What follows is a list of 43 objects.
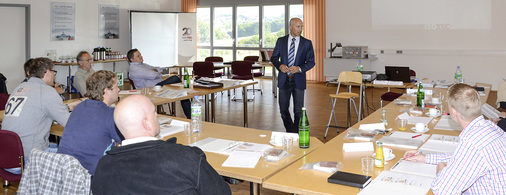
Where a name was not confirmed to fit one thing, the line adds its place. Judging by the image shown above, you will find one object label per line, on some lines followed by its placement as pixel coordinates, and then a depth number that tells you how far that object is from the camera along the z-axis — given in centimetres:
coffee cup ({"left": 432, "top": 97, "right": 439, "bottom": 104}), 500
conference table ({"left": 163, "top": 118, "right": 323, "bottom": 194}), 272
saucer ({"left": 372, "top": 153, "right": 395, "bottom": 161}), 289
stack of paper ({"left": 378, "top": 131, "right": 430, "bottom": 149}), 322
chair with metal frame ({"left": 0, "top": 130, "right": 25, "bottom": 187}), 359
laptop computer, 696
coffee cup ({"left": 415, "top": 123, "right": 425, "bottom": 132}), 367
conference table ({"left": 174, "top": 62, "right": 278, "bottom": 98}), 1066
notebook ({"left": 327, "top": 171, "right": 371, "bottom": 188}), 241
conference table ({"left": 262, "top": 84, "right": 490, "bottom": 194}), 241
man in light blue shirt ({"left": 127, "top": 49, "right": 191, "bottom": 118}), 701
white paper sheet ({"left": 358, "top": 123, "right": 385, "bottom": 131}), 374
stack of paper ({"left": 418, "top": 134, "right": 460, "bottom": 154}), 309
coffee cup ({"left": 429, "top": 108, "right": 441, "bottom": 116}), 429
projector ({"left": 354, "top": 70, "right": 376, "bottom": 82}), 711
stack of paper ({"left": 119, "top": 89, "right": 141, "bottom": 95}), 599
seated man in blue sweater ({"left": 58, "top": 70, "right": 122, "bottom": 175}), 312
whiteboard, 1262
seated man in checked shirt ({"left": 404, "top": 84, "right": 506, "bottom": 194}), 218
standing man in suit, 607
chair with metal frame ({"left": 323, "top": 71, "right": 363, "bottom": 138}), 682
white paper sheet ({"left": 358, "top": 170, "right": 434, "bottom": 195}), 230
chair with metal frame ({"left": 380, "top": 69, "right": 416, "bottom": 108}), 714
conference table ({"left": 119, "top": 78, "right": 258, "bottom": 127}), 567
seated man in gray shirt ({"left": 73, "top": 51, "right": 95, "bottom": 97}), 648
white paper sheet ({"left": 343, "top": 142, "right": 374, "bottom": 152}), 313
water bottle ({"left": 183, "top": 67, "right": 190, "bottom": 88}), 652
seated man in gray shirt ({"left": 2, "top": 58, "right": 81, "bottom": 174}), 388
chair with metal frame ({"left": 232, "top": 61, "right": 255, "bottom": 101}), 1012
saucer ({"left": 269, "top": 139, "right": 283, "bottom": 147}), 332
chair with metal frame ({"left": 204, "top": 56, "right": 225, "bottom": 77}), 1145
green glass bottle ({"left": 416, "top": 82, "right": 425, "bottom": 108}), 477
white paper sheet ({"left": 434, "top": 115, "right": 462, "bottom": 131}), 376
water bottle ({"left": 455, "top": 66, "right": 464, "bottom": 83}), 669
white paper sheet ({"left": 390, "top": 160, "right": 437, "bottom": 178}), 259
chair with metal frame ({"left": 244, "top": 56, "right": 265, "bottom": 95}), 1099
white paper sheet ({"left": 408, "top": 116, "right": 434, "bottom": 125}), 404
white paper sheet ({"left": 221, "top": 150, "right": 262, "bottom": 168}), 287
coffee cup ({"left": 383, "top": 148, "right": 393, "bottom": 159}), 289
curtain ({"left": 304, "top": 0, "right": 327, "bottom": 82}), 1261
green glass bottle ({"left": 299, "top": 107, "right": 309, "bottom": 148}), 323
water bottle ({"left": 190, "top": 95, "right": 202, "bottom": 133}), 382
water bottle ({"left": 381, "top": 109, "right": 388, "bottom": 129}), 387
